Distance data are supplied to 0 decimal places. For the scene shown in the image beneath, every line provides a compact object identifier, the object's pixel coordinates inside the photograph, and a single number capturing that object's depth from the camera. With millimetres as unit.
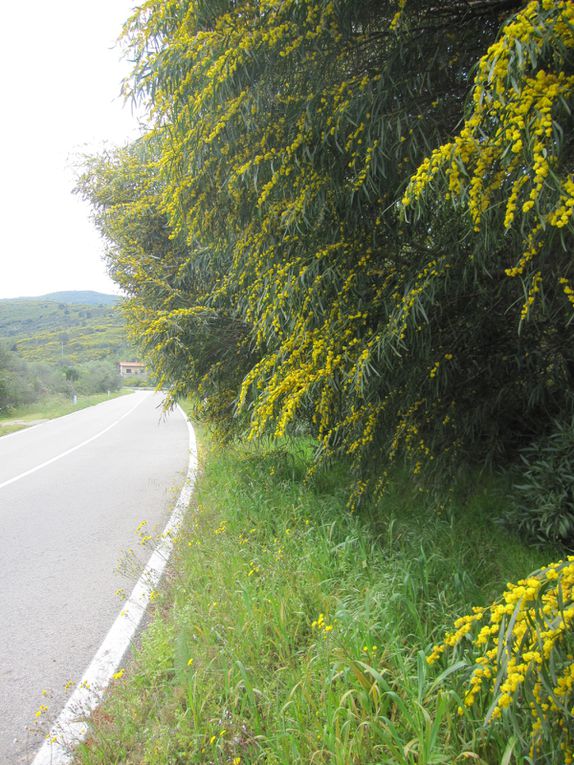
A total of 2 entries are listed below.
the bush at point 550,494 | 3020
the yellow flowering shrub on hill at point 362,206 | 2578
